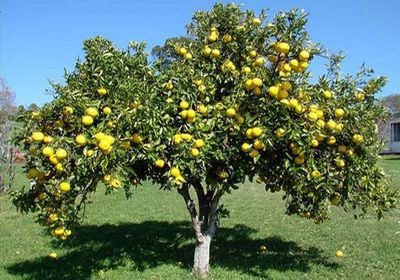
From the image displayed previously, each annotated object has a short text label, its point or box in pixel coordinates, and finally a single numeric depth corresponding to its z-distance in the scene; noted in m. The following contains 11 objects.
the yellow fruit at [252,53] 5.80
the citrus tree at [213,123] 4.83
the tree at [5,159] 16.84
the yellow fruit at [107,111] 4.80
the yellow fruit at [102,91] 5.13
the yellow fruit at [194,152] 4.89
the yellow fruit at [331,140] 5.43
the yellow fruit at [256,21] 5.87
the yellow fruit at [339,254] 7.57
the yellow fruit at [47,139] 4.76
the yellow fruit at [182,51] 6.05
